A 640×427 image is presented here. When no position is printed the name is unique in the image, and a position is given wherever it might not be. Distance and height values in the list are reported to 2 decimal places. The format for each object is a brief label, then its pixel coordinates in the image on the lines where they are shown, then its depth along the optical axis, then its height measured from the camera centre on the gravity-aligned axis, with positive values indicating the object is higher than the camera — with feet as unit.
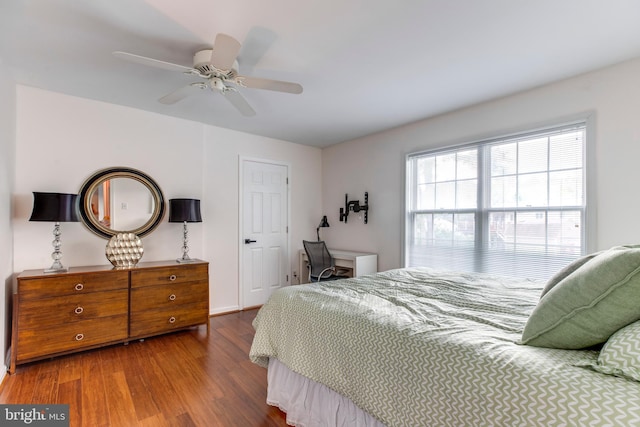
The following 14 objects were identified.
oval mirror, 10.18 +0.30
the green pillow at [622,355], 2.74 -1.31
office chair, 13.06 -2.23
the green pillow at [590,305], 3.09 -0.98
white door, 14.02 -0.87
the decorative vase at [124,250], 9.77 -1.26
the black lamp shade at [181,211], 10.99 +0.02
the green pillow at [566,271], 4.51 -0.86
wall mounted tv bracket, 14.29 +0.27
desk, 12.89 -2.11
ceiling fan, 5.80 +3.05
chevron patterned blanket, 2.81 -1.73
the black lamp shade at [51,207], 8.36 +0.10
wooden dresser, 8.05 -2.85
